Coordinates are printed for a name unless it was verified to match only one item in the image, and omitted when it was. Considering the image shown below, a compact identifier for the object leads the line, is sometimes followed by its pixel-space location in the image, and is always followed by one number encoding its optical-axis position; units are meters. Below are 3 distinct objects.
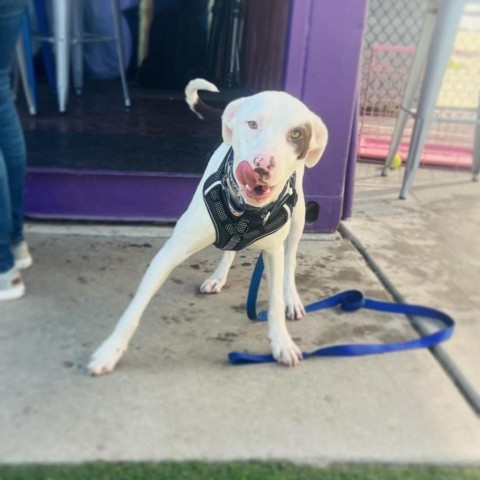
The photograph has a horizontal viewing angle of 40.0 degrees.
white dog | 1.50
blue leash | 1.95
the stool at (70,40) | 3.86
